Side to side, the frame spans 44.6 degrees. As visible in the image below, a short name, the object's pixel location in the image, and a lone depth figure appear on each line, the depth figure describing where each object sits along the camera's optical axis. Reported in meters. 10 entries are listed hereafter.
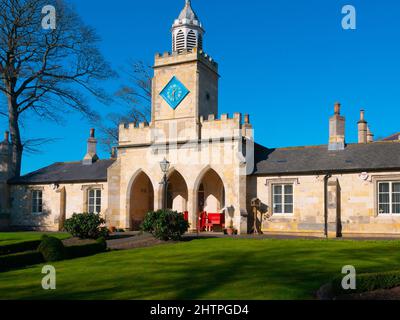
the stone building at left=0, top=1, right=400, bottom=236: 24.81
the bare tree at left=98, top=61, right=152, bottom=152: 43.84
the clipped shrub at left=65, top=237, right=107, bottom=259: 18.56
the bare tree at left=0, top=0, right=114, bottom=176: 34.19
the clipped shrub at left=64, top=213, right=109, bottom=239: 22.69
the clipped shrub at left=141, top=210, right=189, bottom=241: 21.50
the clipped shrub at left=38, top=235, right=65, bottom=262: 17.75
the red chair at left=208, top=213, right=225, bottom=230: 27.61
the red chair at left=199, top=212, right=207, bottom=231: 28.53
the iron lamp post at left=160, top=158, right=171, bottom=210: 22.91
